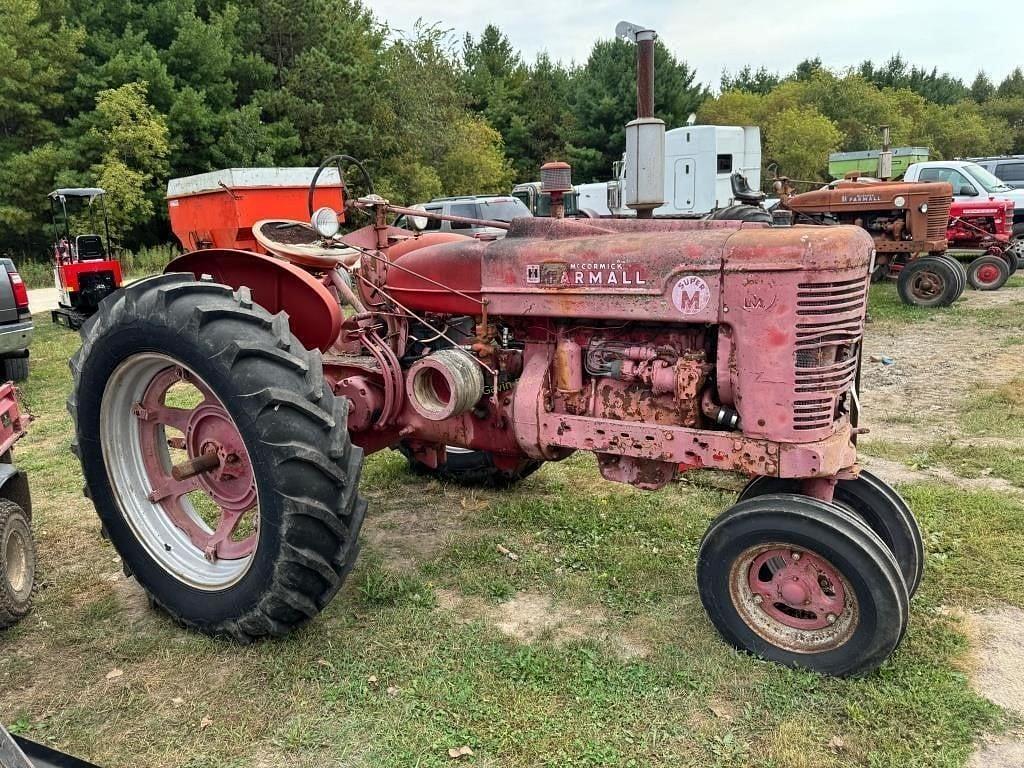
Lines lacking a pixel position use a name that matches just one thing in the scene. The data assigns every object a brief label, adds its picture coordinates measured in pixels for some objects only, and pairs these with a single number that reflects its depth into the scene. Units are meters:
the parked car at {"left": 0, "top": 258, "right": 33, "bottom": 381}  6.85
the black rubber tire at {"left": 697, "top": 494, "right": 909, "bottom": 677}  2.57
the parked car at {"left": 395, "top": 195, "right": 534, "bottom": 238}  14.83
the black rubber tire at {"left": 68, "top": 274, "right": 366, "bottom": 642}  2.72
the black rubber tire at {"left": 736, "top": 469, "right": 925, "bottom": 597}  3.10
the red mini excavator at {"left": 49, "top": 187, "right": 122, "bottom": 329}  11.60
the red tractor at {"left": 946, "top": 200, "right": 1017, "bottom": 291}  12.44
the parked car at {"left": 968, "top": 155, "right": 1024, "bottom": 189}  16.44
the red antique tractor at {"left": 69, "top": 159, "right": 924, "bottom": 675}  2.68
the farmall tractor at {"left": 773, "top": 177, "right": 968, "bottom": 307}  10.88
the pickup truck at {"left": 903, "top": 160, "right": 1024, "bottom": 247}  13.20
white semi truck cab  18.97
